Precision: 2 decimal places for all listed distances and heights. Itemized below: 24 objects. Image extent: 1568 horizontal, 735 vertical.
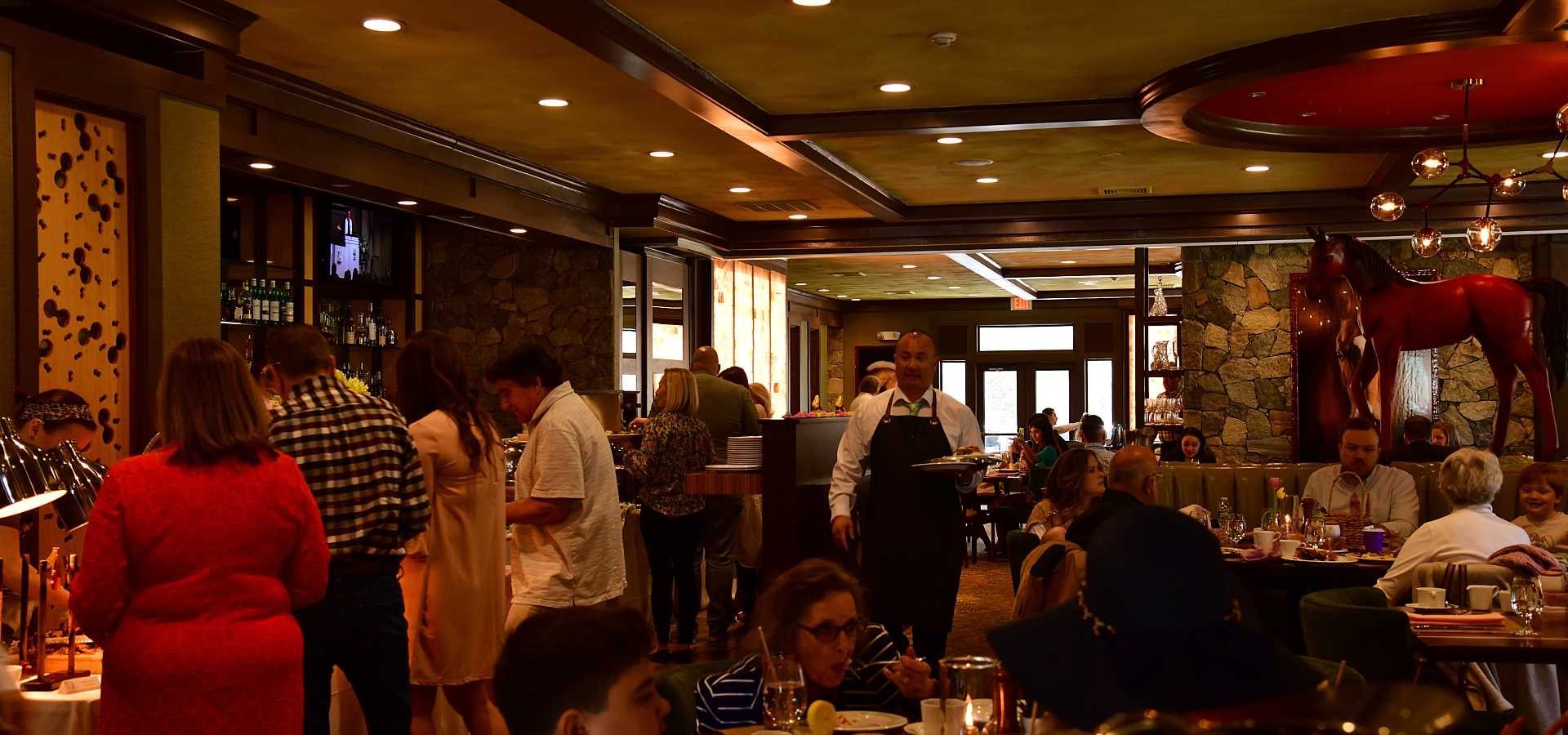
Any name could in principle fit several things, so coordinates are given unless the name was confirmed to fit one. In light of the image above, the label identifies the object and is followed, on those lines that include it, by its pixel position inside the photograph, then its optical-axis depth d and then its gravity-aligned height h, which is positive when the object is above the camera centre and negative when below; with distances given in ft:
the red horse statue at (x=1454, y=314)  24.90 +0.91
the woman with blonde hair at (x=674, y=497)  21.97 -2.25
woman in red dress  9.14 -1.44
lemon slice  7.63 -2.10
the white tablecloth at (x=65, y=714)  9.84 -2.65
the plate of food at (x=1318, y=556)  18.19 -2.81
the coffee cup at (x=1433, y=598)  13.39 -2.49
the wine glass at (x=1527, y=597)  12.86 -2.40
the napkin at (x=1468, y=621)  12.82 -2.62
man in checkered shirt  11.50 -1.32
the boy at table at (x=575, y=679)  5.89 -1.46
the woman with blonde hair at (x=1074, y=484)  18.60 -1.78
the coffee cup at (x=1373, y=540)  18.76 -2.62
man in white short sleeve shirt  14.10 -1.42
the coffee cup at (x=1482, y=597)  13.35 -2.48
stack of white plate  22.30 -1.48
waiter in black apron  16.98 -1.85
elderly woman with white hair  15.08 -2.02
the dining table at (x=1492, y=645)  11.87 -2.66
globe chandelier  20.18 +2.65
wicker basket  19.11 -2.45
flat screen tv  29.68 +2.95
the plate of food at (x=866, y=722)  8.14 -2.32
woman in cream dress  13.35 -1.72
